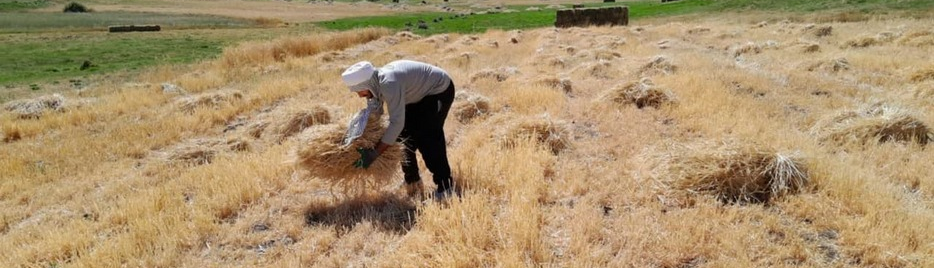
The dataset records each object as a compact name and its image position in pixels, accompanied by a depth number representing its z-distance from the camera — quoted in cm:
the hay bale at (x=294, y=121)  784
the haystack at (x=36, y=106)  1066
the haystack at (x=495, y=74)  1185
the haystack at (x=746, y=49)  1434
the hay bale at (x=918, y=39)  1261
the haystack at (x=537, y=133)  611
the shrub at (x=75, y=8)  5949
